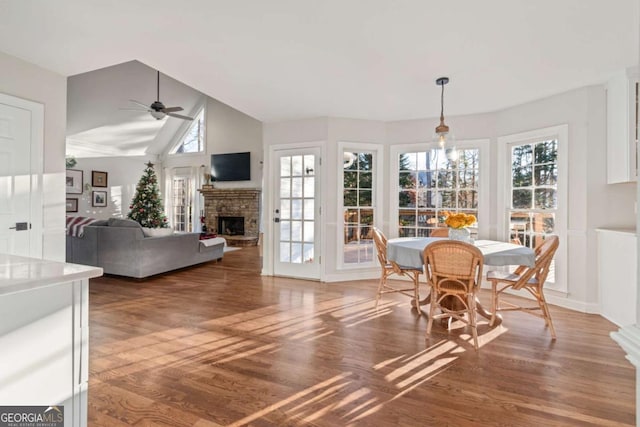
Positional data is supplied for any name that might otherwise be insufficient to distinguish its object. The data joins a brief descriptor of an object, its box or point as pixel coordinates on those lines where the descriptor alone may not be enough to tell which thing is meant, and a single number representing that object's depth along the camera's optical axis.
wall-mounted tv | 9.16
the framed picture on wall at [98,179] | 8.25
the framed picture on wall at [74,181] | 7.68
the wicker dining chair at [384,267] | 3.26
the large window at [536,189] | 3.59
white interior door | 2.72
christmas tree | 7.42
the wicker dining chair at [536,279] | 2.67
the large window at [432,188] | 4.46
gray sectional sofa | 4.57
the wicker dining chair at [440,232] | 3.82
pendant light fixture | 3.06
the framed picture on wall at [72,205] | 7.67
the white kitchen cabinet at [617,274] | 2.82
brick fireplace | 9.10
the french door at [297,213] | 4.76
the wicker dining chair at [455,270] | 2.49
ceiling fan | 5.45
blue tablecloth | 2.63
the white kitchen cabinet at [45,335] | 0.98
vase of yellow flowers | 2.99
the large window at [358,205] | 4.79
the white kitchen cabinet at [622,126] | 2.98
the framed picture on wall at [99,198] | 8.27
